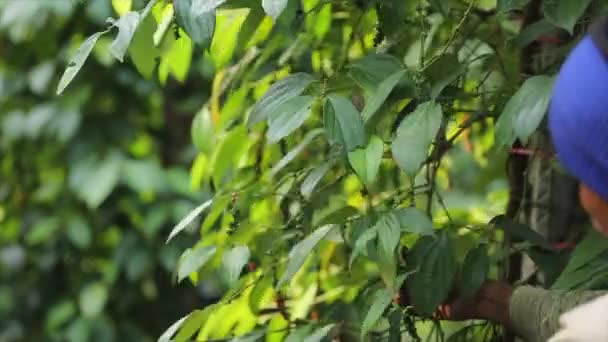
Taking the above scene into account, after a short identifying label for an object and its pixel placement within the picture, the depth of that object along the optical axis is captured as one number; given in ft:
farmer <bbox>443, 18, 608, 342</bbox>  8.73
